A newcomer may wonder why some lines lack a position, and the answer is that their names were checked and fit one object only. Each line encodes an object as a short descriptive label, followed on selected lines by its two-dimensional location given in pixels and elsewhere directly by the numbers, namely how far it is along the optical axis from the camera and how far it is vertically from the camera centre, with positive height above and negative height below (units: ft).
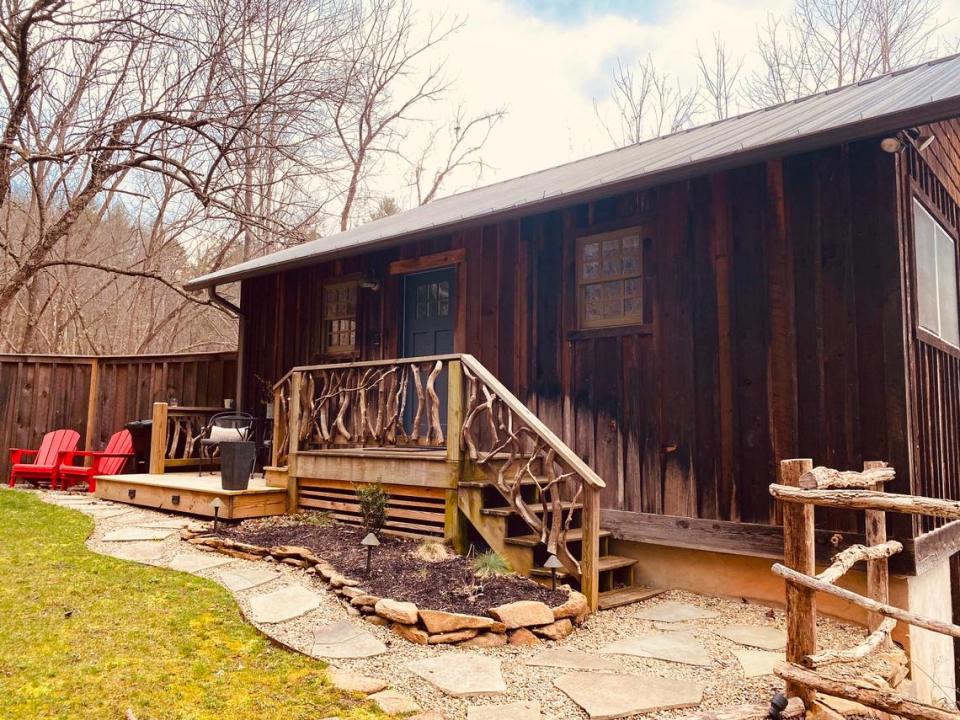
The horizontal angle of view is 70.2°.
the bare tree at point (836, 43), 46.68 +27.55
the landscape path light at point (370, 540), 13.67 -2.33
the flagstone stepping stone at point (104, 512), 20.25 -2.79
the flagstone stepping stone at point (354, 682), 9.50 -3.65
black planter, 19.36 -1.18
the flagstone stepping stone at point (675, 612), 14.05 -3.86
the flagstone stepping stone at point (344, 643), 10.87 -3.60
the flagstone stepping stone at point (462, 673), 9.76 -3.73
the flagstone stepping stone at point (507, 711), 8.90 -3.76
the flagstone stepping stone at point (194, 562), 15.19 -3.20
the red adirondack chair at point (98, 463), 27.02 -1.69
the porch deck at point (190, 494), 19.30 -2.20
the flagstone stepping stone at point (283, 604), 12.39 -3.43
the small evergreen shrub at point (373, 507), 16.76 -2.04
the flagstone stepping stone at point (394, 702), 8.91 -3.69
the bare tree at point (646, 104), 55.42 +26.63
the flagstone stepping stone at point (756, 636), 12.16 -3.81
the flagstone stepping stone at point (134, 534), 17.52 -2.97
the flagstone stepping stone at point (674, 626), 13.20 -3.85
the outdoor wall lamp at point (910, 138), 13.92 +6.44
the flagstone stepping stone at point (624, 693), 9.25 -3.77
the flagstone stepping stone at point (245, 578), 14.07 -3.30
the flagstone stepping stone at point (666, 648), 11.45 -3.81
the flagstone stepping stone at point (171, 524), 19.11 -2.90
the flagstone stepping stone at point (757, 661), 10.75 -3.79
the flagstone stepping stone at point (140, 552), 15.83 -3.11
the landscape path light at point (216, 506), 18.65 -2.29
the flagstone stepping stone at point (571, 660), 10.91 -3.79
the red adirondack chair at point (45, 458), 27.09 -1.55
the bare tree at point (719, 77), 54.49 +28.19
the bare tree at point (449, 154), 61.26 +24.62
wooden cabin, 14.14 +1.75
